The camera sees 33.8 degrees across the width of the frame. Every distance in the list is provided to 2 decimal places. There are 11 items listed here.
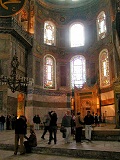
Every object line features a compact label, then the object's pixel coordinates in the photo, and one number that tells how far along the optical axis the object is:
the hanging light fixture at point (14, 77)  11.46
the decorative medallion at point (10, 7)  9.96
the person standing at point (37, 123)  15.81
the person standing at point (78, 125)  8.76
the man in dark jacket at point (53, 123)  8.24
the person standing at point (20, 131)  6.98
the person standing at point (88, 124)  8.78
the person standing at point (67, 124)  8.43
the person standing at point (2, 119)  15.12
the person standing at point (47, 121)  8.57
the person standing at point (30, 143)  7.29
